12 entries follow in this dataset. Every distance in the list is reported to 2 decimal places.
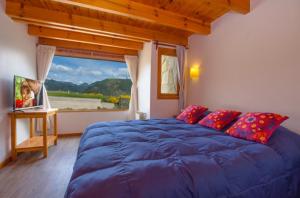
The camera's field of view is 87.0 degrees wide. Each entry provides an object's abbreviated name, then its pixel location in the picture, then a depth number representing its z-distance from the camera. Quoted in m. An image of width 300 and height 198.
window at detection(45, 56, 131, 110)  4.07
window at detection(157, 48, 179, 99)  3.56
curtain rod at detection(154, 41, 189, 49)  3.44
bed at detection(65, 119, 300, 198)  0.87
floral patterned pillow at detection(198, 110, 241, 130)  2.11
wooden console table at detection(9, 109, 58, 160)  2.53
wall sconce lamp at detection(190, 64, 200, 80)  3.35
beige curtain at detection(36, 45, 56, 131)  3.60
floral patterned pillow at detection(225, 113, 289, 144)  1.59
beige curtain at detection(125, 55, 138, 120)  4.37
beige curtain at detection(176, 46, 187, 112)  3.58
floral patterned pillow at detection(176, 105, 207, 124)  2.52
